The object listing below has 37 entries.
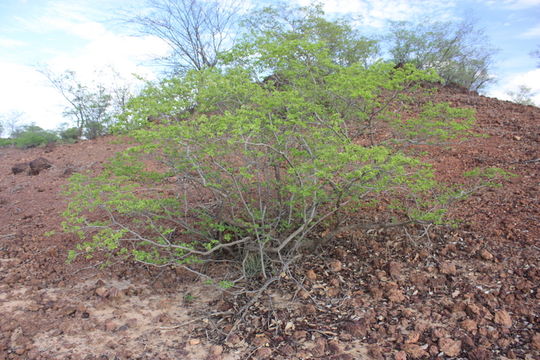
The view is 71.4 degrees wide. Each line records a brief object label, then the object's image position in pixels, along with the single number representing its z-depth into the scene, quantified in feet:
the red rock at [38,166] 32.53
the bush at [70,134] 52.70
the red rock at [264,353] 10.21
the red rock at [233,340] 10.92
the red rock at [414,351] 9.53
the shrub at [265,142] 11.17
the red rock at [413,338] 9.98
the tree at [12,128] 81.00
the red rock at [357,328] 10.57
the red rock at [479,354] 9.09
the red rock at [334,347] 10.06
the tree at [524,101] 60.55
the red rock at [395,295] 11.80
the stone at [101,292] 13.83
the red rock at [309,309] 11.98
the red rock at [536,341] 9.23
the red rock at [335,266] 14.21
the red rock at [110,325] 11.92
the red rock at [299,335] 10.83
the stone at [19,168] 33.45
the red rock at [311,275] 13.88
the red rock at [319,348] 10.02
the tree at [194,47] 38.68
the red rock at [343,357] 9.72
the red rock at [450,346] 9.44
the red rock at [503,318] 10.07
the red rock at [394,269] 13.14
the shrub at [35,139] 51.70
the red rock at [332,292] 12.77
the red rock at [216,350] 10.50
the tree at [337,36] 29.09
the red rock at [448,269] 12.71
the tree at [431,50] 42.24
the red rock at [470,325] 10.05
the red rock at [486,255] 13.08
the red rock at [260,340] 10.76
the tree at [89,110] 47.03
